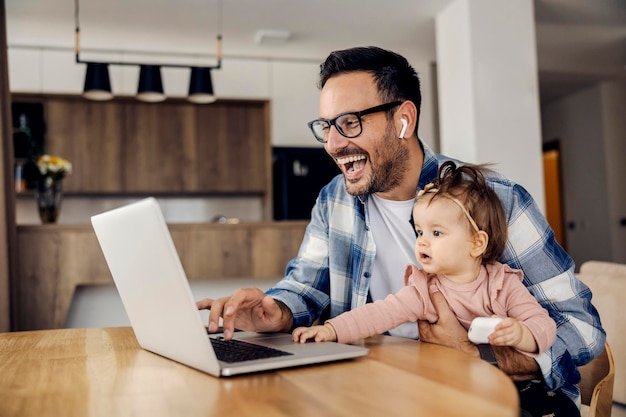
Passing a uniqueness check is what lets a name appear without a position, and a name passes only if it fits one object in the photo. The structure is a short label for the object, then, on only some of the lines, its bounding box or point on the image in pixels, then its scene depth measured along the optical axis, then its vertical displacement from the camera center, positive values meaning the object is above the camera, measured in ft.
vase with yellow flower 12.15 +0.75
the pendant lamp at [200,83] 14.62 +3.16
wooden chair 3.92 -1.22
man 4.94 +0.14
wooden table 2.28 -0.72
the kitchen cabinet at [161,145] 18.08 +2.24
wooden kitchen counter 11.21 -0.84
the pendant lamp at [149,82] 14.32 +3.17
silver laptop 2.79 -0.42
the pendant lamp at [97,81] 14.08 +3.19
